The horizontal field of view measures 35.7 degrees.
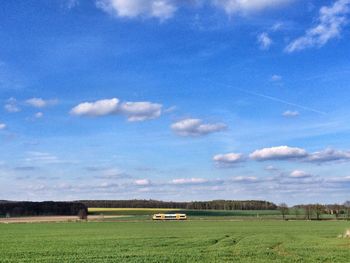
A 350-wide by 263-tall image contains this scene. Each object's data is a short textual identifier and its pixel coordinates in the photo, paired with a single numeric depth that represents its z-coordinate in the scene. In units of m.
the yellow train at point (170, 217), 174.77
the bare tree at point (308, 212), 173.82
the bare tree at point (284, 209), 183.31
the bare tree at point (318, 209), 173.32
